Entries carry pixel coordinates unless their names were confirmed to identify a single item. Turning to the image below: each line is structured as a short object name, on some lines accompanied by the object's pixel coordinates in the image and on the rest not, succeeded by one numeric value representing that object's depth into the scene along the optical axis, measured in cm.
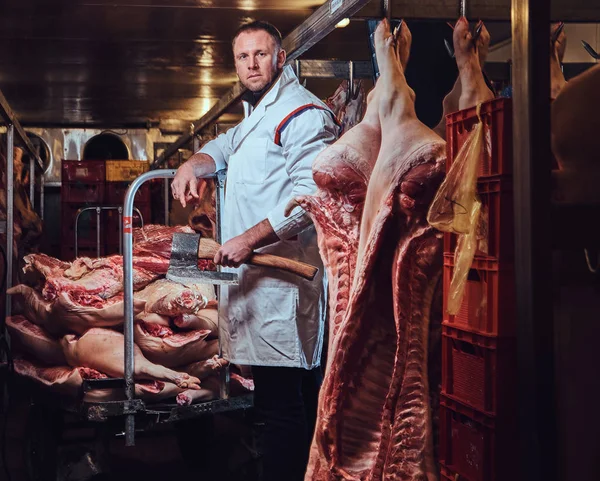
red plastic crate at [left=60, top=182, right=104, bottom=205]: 1240
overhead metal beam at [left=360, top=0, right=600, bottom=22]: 352
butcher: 393
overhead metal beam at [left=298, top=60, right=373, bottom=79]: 509
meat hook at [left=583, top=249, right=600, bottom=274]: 239
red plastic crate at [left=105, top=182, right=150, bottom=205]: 1228
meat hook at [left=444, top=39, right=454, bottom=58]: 317
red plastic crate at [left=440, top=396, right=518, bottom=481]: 249
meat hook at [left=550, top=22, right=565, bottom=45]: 313
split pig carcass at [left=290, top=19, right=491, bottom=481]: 302
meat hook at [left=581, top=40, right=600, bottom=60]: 302
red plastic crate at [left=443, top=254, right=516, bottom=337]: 247
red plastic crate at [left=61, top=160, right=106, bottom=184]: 1241
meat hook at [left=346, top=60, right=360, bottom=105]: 477
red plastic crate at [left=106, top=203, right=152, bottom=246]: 1269
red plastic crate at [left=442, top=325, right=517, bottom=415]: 247
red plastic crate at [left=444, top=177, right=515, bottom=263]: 247
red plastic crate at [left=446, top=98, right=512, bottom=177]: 247
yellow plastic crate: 1194
